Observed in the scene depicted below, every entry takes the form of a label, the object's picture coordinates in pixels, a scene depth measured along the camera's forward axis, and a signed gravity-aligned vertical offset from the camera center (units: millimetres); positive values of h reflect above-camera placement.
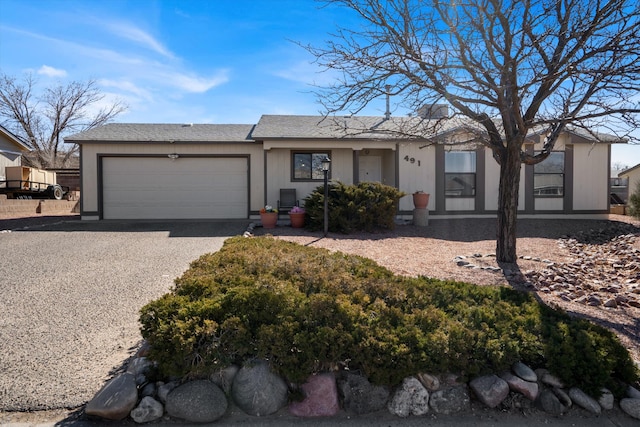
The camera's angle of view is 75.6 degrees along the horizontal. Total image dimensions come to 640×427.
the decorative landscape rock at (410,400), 2609 -1268
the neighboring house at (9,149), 18531 +2432
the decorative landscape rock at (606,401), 2666 -1295
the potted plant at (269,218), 11430 -491
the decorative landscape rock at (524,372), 2727 -1140
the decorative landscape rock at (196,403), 2496 -1239
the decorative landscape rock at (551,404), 2645 -1314
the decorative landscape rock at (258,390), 2584 -1204
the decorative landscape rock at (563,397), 2676 -1282
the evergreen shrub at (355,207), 10523 -173
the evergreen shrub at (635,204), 11367 -99
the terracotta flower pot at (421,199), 11938 +39
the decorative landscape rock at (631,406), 2621 -1319
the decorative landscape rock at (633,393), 2689 -1265
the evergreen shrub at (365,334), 2641 -912
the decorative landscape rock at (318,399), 2596 -1264
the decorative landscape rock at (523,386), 2682 -1216
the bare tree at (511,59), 5125 +1876
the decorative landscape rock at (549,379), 2727 -1188
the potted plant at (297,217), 11336 -460
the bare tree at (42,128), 30381 +5758
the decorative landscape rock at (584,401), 2639 -1294
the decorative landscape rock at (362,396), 2621 -1247
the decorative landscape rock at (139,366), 2710 -1107
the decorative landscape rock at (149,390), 2594 -1201
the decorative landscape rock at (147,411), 2479 -1274
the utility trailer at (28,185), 17484 +676
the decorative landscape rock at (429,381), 2672 -1173
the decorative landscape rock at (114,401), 2451 -1208
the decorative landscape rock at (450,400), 2637 -1285
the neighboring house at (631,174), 25330 +1715
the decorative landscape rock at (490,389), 2648 -1221
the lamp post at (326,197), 9906 +70
